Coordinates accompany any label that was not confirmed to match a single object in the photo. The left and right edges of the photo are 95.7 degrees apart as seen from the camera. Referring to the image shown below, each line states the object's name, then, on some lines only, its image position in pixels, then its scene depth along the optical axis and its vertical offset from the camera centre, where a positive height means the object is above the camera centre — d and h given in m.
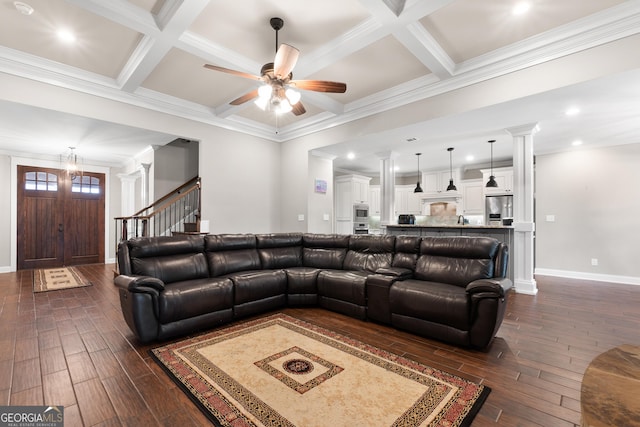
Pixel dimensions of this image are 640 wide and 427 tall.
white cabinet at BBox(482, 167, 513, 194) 7.03 +0.89
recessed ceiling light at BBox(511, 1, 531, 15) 2.54 +1.86
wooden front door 6.70 -0.04
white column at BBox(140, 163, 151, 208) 6.07 +0.74
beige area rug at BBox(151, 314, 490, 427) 1.70 -1.16
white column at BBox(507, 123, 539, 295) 4.51 +0.10
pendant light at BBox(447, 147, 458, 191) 6.58 +1.27
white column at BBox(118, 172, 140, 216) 7.89 +0.59
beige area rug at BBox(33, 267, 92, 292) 4.85 -1.18
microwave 8.54 +0.11
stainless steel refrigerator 6.78 +0.20
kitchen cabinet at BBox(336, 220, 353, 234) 8.52 -0.28
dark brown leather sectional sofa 2.62 -0.72
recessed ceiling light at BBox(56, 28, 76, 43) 2.92 +1.87
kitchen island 4.80 -0.27
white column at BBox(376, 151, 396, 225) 6.25 +0.57
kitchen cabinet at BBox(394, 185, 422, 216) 9.09 +0.51
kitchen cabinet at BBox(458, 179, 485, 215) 7.75 +0.55
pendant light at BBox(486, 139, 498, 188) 6.64 +0.77
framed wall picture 5.94 +0.63
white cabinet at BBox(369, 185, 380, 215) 9.33 +0.55
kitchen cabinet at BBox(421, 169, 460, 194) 8.27 +1.06
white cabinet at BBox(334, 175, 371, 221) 8.46 +0.67
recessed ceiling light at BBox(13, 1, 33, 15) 2.50 +1.84
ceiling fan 2.74 +1.28
